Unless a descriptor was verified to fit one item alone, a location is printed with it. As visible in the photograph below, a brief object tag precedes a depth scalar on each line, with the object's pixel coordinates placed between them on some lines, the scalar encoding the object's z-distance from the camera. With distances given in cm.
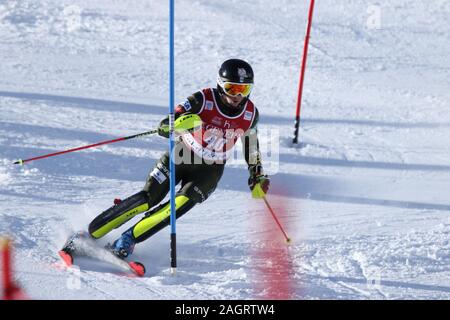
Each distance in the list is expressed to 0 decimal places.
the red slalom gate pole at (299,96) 1878
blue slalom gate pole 1160
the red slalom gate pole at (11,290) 993
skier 1213
